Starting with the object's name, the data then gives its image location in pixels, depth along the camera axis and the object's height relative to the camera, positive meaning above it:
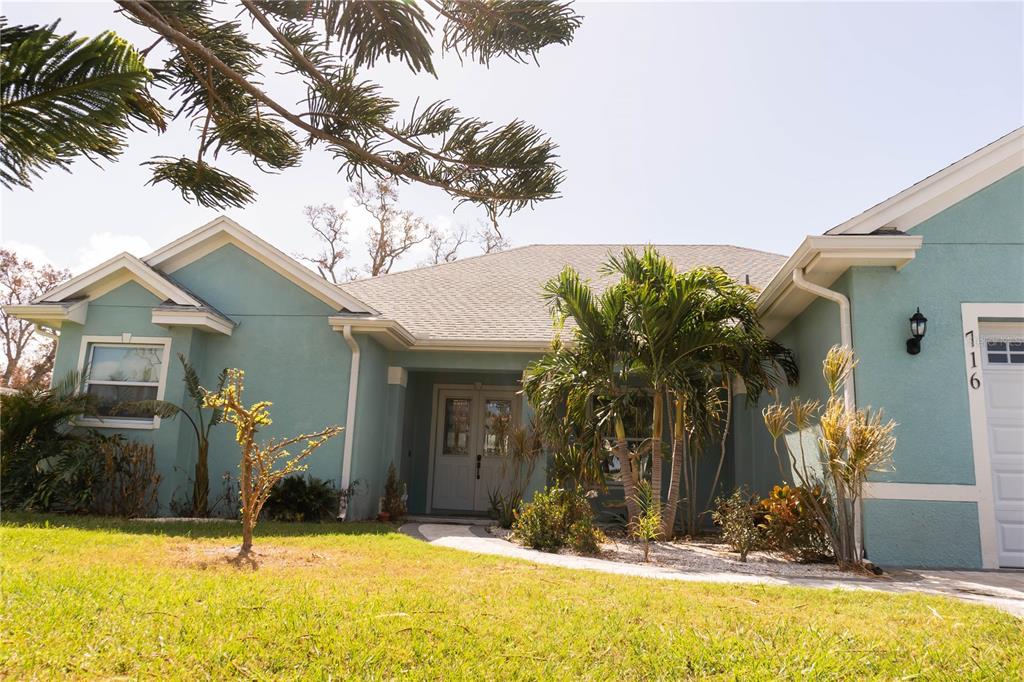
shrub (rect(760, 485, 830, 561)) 7.48 -0.72
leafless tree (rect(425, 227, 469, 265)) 29.52 +8.90
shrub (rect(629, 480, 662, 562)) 7.47 -0.72
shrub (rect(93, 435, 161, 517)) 9.69 -0.69
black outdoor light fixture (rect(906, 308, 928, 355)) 7.40 +1.51
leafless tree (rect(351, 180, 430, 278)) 28.19 +8.82
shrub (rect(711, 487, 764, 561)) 7.71 -0.75
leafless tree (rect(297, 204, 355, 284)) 28.56 +8.61
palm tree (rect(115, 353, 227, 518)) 10.09 +0.23
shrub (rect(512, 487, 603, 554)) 8.02 -0.89
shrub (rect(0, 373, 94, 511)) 9.29 -0.26
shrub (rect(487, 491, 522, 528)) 10.54 -0.94
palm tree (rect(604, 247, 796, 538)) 8.38 +1.50
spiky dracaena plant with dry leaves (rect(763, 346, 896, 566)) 6.72 +0.15
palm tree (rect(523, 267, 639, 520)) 8.93 +1.04
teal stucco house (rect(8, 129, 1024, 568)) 7.36 +1.55
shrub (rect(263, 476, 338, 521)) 10.04 -0.94
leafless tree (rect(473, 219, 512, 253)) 27.40 +8.60
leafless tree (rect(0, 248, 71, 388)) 25.20 +3.50
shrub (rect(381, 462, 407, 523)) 11.41 -0.94
